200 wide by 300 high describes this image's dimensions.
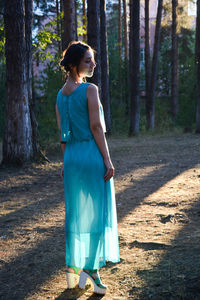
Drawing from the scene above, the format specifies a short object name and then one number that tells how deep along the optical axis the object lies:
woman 3.38
